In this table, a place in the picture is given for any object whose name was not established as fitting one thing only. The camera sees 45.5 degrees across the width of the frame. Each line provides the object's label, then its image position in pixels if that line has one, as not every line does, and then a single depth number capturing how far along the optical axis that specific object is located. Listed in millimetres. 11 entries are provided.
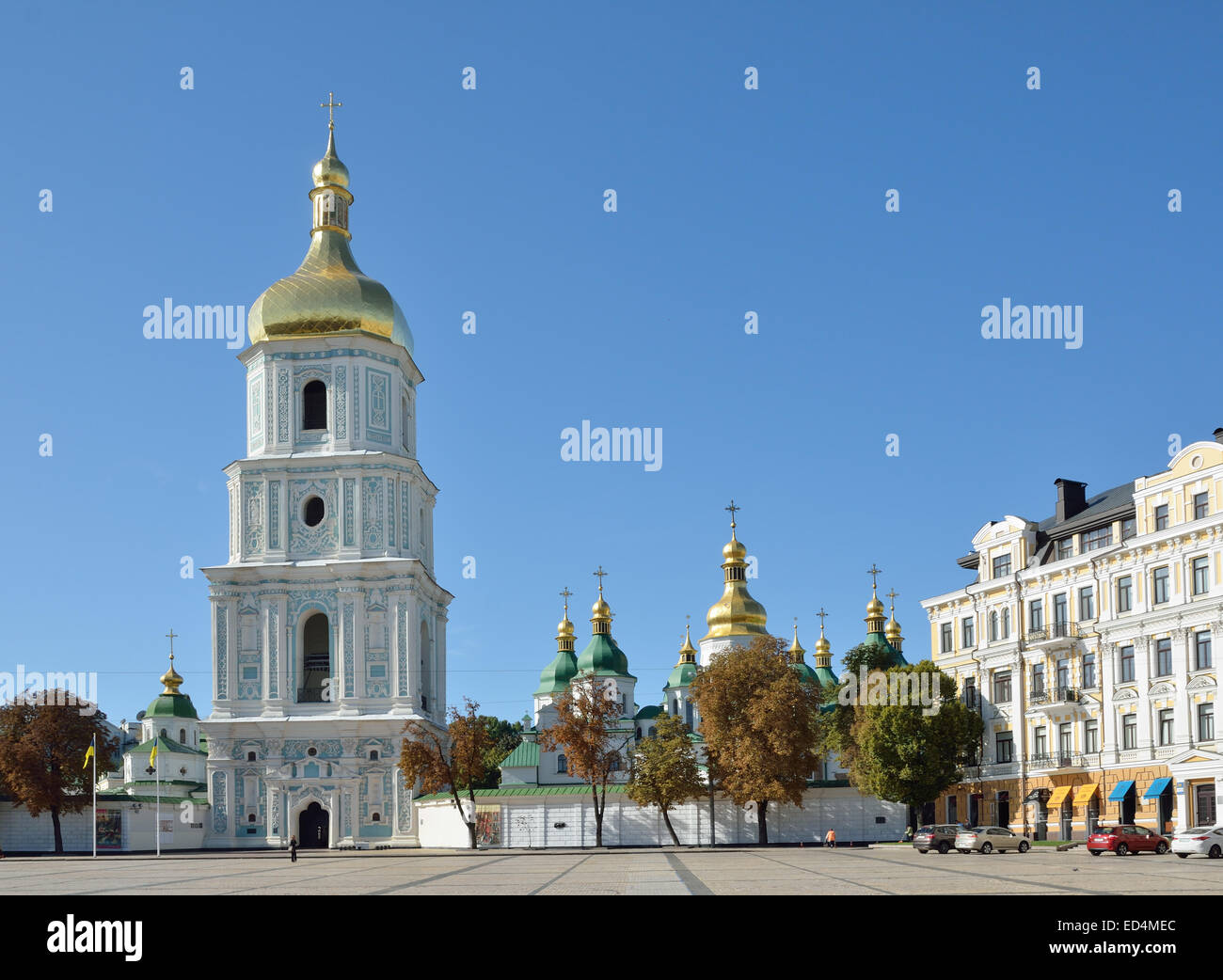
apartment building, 52125
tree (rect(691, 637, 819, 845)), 63719
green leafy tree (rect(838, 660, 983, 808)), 62250
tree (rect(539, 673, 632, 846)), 66938
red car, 44969
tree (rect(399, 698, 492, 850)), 65750
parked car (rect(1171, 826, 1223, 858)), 40500
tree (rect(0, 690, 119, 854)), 67312
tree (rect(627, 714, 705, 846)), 64812
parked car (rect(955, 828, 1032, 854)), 46562
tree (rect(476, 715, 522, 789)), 111500
